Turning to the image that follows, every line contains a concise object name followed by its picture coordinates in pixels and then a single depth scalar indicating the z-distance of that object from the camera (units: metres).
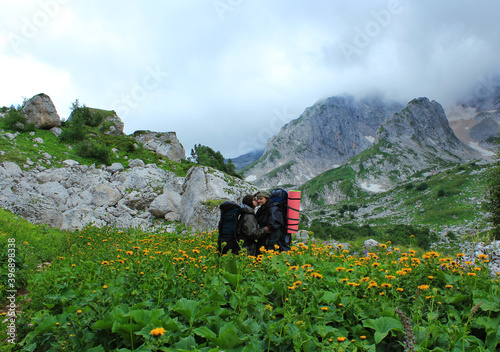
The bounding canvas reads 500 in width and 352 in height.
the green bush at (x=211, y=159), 44.38
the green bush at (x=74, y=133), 25.28
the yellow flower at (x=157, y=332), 2.34
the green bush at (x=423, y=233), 49.28
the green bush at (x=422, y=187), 162.88
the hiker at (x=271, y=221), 7.54
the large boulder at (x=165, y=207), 18.69
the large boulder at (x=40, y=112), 25.73
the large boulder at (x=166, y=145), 33.28
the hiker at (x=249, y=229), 7.09
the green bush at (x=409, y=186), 175.69
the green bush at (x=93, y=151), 23.62
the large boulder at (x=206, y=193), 16.00
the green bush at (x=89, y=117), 38.12
